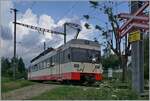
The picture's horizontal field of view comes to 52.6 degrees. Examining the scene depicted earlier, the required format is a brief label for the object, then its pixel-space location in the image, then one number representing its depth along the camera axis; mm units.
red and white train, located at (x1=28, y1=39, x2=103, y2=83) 9852
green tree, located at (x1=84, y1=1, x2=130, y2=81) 12845
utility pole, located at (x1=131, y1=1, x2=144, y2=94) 6082
